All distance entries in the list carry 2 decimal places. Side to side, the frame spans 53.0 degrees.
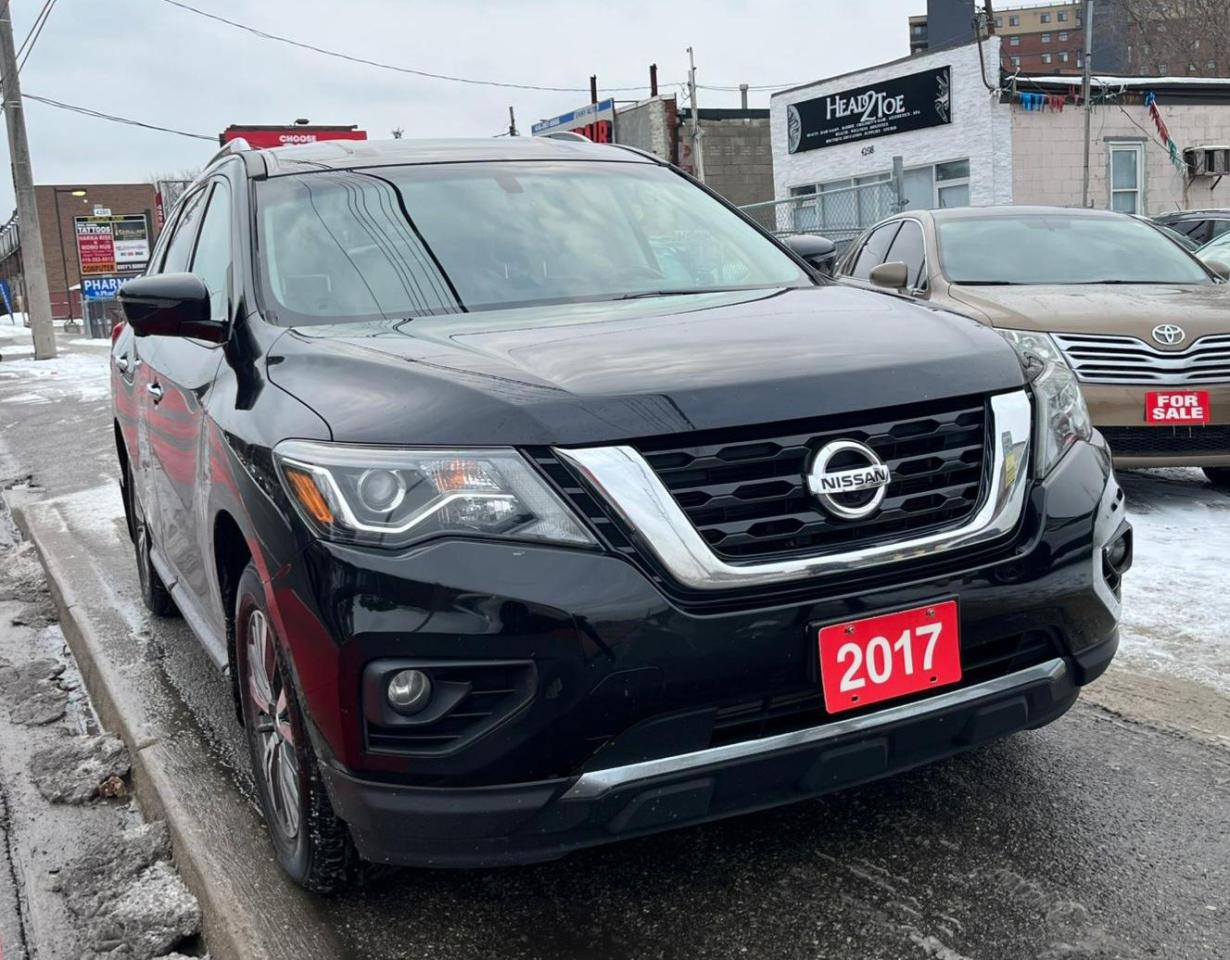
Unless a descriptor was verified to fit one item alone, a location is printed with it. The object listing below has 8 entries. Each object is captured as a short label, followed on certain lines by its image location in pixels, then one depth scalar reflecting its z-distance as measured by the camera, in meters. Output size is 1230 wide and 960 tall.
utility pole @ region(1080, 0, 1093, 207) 17.56
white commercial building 22.30
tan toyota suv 5.71
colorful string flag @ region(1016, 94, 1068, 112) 22.03
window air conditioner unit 23.31
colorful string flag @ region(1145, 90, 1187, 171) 22.89
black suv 2.18
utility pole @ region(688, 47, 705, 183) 35.47
